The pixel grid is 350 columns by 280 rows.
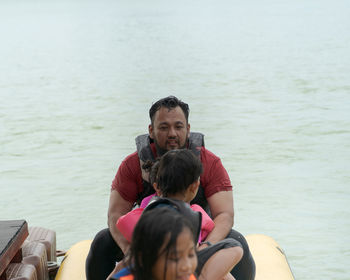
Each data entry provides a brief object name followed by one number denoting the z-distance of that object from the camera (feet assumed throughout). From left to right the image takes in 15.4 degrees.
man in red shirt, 14.07
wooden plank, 14.67
